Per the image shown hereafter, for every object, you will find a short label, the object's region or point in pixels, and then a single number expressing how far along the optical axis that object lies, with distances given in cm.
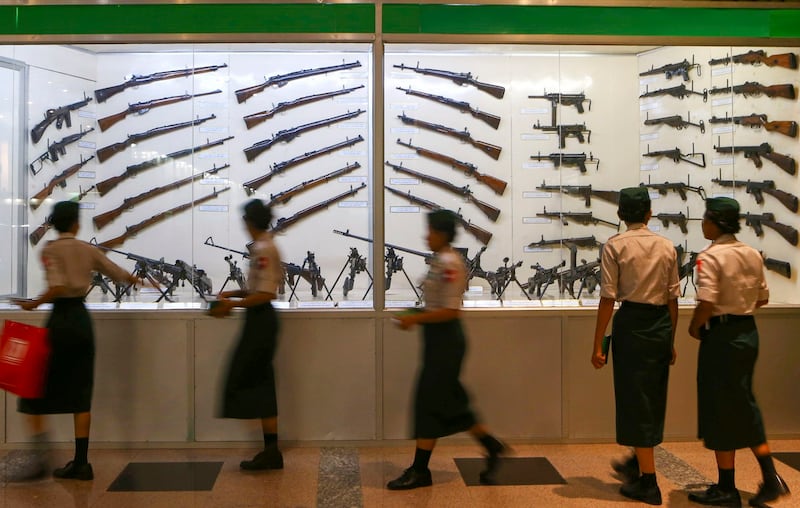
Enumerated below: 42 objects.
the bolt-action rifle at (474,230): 554
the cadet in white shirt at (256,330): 405
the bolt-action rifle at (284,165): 535
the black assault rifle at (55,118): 529
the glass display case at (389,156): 525
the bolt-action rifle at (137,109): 536
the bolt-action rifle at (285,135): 537
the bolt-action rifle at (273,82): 541
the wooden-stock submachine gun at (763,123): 547
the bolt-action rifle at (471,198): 557
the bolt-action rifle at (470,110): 555
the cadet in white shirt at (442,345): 363
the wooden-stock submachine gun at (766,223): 554
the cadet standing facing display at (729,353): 361
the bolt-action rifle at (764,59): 534
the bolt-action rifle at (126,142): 537
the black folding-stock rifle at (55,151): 529
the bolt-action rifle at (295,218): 539
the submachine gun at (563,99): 551
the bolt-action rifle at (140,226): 534
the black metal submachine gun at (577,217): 557
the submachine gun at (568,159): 553
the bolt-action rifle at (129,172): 534
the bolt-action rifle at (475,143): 559
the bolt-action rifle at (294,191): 539
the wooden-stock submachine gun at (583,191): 556
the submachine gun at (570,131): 552
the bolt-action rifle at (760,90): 545
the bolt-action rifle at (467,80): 547
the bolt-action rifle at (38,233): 528
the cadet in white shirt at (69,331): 396
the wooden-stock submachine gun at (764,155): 550
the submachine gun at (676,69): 545
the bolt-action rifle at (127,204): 534
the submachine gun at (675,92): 555
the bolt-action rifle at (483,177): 561
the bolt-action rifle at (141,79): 530
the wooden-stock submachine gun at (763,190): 551
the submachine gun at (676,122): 557
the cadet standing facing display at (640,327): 366
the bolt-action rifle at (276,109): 544
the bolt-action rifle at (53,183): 527
